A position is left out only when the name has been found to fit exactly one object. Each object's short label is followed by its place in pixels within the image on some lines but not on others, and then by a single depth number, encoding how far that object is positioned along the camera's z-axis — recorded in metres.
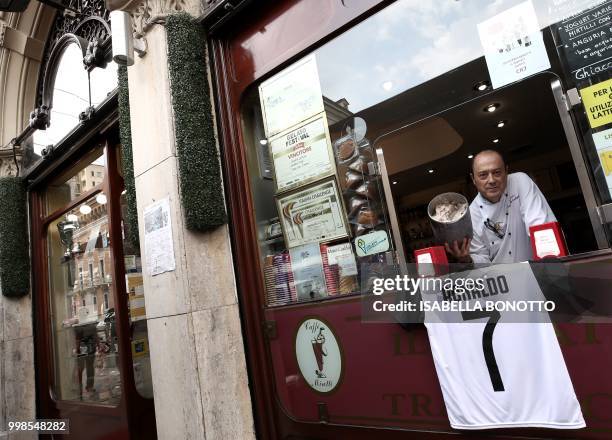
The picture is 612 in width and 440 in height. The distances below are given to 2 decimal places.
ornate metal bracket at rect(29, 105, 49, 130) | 5.47
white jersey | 1.88
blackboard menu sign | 1.88
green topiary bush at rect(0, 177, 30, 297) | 5.64
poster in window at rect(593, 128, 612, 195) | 1.85
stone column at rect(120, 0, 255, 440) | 2.83
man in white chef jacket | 2.28
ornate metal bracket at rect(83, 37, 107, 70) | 4.41
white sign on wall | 3.04
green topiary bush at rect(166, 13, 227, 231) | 2.99
